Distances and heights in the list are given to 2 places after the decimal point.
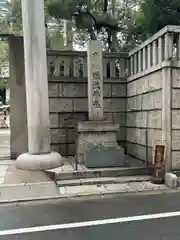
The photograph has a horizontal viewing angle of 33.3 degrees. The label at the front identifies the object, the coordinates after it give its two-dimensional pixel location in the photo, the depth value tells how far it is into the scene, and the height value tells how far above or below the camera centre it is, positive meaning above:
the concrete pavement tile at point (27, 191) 6.79 -1.93
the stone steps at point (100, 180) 7.66 -1.88
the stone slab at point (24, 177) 7.99 -1.85
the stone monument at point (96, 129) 8.80 -0.63
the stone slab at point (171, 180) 7.48 -1.82
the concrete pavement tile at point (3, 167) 9.38 -1.83
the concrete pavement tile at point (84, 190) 7.07 -1.95
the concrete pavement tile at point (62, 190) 7.01 -1.94
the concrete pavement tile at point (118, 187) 7.28 -1.96
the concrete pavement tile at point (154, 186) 7.55 -1.97
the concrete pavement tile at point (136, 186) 7.36 -1.96
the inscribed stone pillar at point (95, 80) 9.65 +0.94
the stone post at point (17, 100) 10.82 +0.36
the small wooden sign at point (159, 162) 7.82 -1.40
